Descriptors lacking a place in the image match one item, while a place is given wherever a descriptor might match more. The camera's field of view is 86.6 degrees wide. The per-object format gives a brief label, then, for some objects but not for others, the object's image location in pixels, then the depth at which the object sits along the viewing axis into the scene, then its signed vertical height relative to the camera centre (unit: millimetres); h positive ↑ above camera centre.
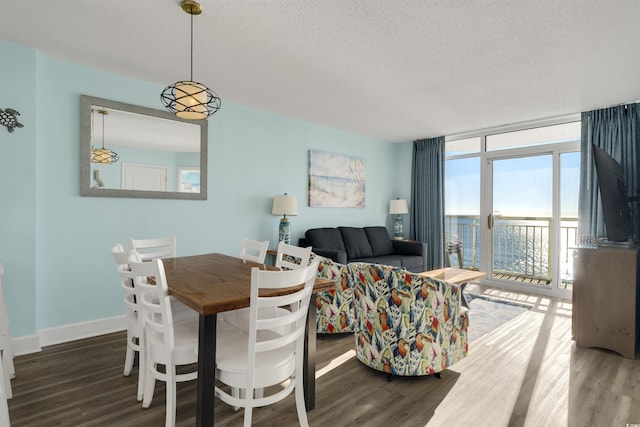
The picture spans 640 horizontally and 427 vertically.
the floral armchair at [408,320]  2203 -731
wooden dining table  1549 -412
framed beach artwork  5086 +501
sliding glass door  4680 +134
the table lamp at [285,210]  4301 +19
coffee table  3594 -716
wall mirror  3150 +589
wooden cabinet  2811 -735
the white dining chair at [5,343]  2184 -876
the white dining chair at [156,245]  2731 -289
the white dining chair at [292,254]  2210 -296
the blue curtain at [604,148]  3928 +773
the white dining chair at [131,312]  1988 -644
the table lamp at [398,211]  5944 +23
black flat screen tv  2936 +139
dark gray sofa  4664 -506
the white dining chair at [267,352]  1510 -700
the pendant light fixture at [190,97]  2172 +741
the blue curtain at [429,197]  5715 +271
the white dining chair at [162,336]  1642 -679
